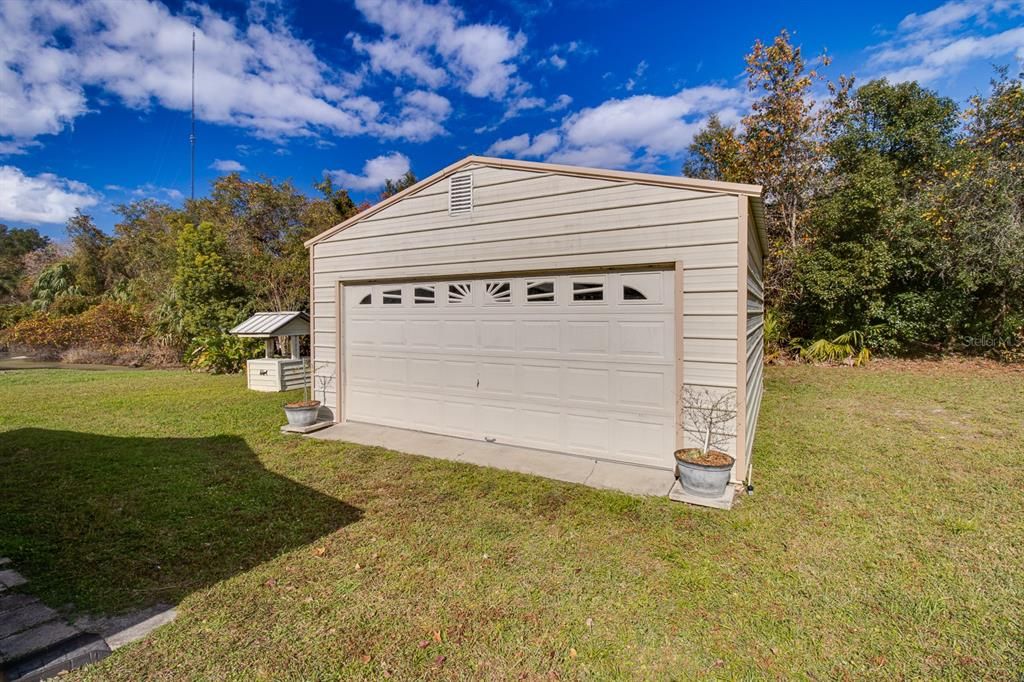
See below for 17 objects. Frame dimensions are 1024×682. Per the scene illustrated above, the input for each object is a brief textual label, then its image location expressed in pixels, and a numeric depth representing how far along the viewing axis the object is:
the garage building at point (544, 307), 4.26
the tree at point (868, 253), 10.62
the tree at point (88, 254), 23.31
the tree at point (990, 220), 9.52
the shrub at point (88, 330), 15.27
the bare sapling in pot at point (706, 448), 3.85
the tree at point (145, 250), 16.85
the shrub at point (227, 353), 12.36
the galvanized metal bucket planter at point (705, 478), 3.83
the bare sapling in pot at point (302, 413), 6.27
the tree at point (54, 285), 20.70
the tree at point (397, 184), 19.62
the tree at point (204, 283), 13.19
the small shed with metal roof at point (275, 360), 9.51
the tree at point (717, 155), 12.77
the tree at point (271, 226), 14.01
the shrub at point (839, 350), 11.50
